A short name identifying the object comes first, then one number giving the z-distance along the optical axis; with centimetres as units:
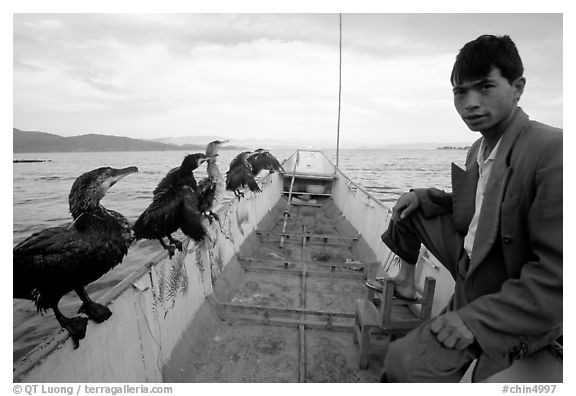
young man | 128
